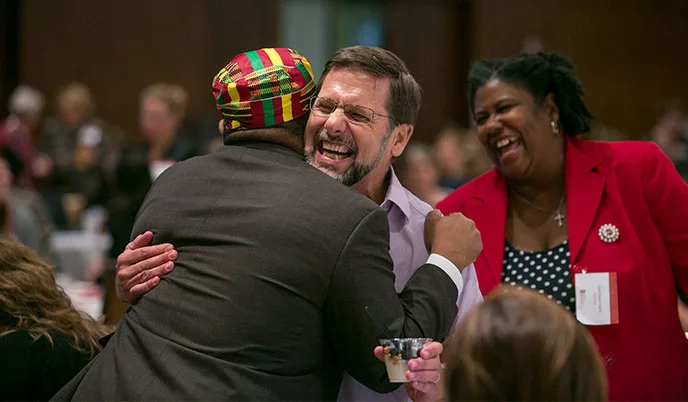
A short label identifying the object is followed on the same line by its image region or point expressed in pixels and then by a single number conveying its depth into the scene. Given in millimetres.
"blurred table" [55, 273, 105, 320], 5229
